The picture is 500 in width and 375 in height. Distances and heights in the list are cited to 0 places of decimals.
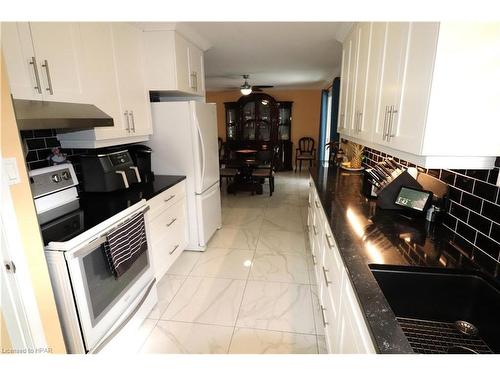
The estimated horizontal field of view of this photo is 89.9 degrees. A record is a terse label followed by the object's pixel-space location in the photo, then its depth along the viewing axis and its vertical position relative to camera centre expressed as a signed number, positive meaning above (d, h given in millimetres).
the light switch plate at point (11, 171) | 873 -132
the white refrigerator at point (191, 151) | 2498 -217
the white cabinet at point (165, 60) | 2336 +648
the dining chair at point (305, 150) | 7256 -662
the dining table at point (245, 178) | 5000 -1015
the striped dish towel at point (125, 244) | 1430 -685
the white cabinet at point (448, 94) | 844 +111
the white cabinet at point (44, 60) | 1258 +389
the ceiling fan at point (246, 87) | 4844 +782
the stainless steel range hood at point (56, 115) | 1109 +82
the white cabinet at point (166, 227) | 2049 -868
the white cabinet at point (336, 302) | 880 -798
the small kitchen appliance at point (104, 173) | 1918 -317
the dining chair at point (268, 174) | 4914 -885
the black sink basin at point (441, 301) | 910 -674
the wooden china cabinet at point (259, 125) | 6914 +86
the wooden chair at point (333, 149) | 3584 -313
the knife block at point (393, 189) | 1565 -403
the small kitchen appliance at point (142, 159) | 2305 -259
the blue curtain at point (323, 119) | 6414 +184
